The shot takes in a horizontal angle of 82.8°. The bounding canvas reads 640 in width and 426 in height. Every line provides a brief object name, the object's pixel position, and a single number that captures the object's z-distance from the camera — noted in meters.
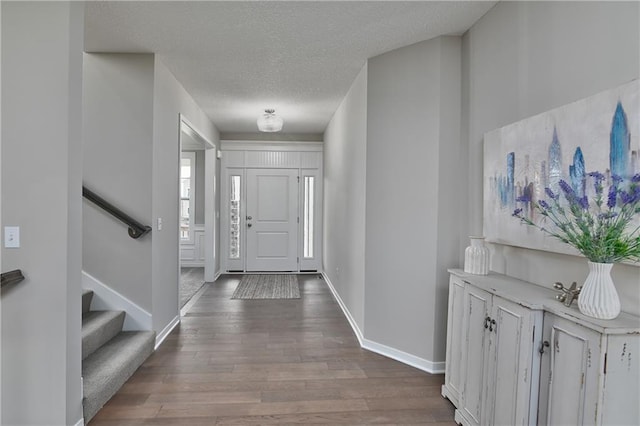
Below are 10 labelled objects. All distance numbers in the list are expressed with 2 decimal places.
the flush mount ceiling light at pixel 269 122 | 4.68
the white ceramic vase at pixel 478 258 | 2.29
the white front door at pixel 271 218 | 6.87
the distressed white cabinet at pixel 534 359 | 1.27
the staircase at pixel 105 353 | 2.29
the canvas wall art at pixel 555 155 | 1.45
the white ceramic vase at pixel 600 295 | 1.35
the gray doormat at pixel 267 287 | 5.22
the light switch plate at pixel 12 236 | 1.91
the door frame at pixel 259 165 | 6.77
